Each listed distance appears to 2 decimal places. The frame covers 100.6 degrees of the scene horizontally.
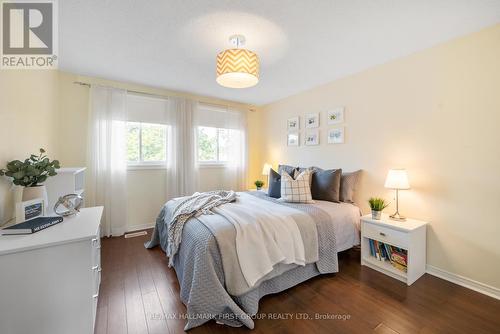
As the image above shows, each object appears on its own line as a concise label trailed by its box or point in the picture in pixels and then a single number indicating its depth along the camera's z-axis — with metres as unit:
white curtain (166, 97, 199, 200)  3.62
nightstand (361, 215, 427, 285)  2.04
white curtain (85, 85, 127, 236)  3.06
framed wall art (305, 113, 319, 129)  3.45
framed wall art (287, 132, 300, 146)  3.83
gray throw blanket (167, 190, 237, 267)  1.94
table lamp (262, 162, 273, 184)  4.25
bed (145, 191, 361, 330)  1.49
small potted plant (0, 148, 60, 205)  1.39
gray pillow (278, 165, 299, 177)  3.17
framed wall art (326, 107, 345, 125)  3.10
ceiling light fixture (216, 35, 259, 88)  1.83
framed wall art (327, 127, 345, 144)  3.11
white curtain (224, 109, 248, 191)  4.33
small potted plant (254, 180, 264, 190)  4.16
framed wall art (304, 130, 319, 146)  3.46
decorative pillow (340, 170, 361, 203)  2.79
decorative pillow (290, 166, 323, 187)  2.95
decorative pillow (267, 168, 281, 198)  2.96
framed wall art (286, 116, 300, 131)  3.81
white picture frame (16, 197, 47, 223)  1.35
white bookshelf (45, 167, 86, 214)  2.05
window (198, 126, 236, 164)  4.10
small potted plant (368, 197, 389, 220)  2.31
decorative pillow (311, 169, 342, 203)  2.72
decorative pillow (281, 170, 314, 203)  2.62
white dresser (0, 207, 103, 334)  1.03
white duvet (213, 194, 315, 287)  1.63
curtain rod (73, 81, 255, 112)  3.01
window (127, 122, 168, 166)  3.44
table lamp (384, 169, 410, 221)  2.22
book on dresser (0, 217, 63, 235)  1.18
